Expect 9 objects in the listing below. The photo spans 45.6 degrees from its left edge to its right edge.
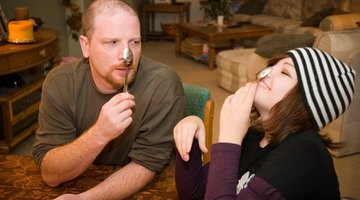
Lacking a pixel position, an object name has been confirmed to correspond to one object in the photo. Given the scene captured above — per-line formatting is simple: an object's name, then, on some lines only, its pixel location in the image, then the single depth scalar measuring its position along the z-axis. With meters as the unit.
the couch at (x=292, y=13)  5.08
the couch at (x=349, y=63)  2.73
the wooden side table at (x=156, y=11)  6.70
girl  0.95
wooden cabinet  2.71
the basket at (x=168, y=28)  6.84
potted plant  5.47
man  1.20
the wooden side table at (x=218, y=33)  4.98
